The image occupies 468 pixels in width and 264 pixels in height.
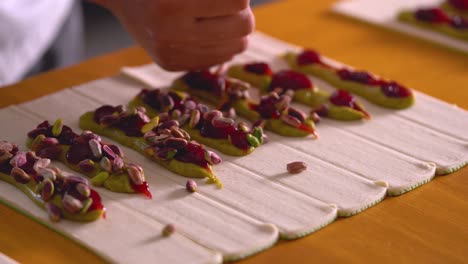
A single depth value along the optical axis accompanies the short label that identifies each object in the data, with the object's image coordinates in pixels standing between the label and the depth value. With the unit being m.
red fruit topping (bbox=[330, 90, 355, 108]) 0.83
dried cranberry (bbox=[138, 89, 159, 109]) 0.81
